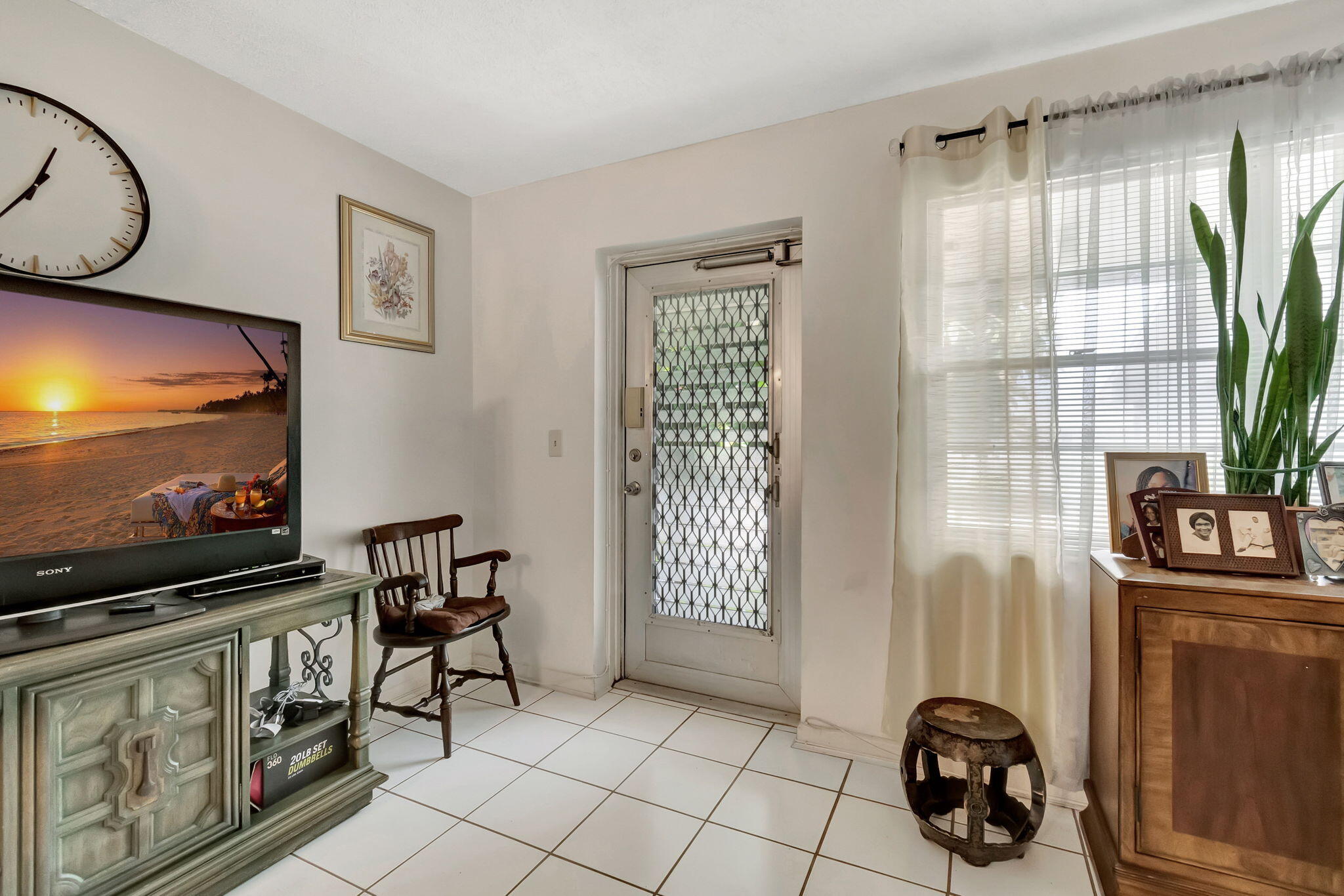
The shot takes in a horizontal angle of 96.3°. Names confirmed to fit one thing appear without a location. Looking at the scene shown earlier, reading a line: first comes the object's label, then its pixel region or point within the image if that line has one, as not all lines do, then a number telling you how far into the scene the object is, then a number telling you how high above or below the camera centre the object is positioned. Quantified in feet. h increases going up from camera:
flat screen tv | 5.17 +0.06
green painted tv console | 4.42 -2.59
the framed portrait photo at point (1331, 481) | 5.20 -0.30
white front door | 9.33 -0.49
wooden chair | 7.81 -2.21
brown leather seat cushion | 7.82 -2.25
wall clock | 5.62 +2.55
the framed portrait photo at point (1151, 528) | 5.69 -0.77
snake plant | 5.25 +0.69
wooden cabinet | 4.75 -2.39
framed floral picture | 8.81 +2.65
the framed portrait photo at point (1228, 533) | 5.21 -0.77
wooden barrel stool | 5.72 -3.10
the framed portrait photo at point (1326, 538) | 5.07 -0.78
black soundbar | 6.05 -1.38
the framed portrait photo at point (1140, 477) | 6.00 -0.29
